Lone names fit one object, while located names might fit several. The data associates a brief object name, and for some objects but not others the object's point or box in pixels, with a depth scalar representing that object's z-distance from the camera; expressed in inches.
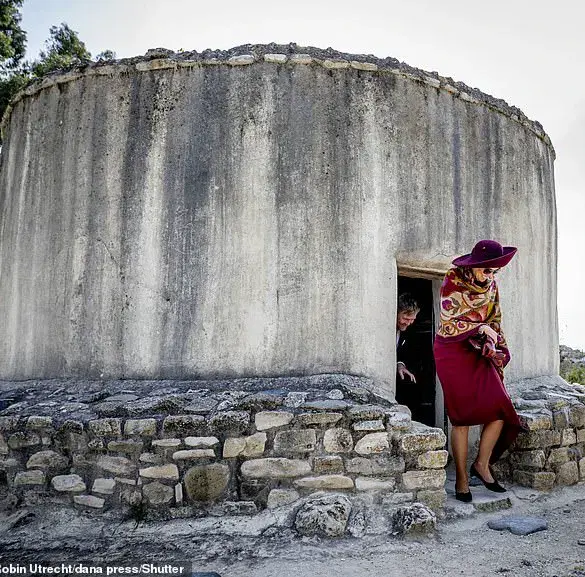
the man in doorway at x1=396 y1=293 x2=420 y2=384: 214.2
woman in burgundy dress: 181.6
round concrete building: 184.5
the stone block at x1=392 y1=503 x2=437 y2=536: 153.7
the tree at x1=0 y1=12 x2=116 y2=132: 361.1
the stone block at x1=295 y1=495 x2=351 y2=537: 151.2
